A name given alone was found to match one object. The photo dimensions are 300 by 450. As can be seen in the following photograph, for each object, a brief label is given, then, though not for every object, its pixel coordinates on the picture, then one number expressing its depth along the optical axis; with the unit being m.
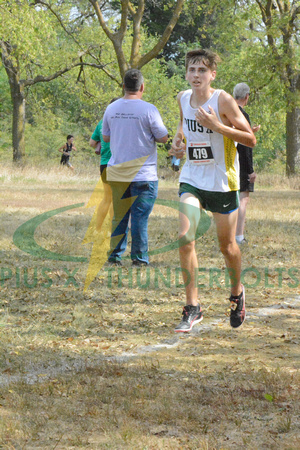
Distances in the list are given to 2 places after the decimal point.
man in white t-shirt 14.05
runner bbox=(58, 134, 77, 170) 49.13
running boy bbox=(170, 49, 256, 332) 9.97
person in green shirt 16.11
